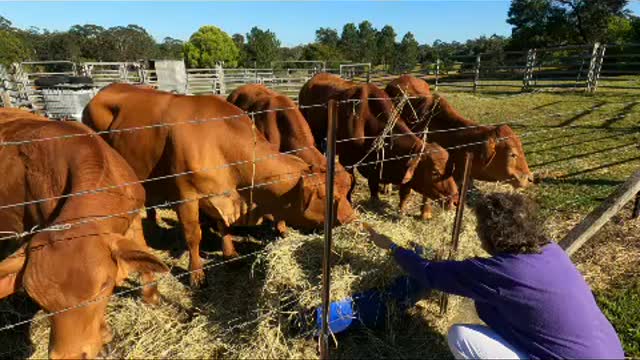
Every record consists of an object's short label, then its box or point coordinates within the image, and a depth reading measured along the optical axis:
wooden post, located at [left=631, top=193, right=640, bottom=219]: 5.62
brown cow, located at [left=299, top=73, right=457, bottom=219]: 5.64
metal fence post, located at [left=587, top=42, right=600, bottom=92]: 17.19
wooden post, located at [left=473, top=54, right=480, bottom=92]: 20.59
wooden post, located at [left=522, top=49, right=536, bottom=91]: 20.05
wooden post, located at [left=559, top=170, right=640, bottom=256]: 4.25
